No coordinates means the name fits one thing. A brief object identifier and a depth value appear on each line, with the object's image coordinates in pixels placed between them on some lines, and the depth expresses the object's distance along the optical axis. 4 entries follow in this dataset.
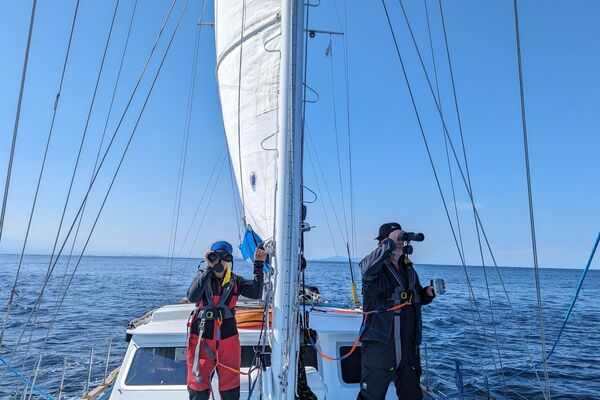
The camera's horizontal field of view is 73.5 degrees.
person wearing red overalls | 3.65
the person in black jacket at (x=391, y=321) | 3.38
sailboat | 2.85
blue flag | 4.78
